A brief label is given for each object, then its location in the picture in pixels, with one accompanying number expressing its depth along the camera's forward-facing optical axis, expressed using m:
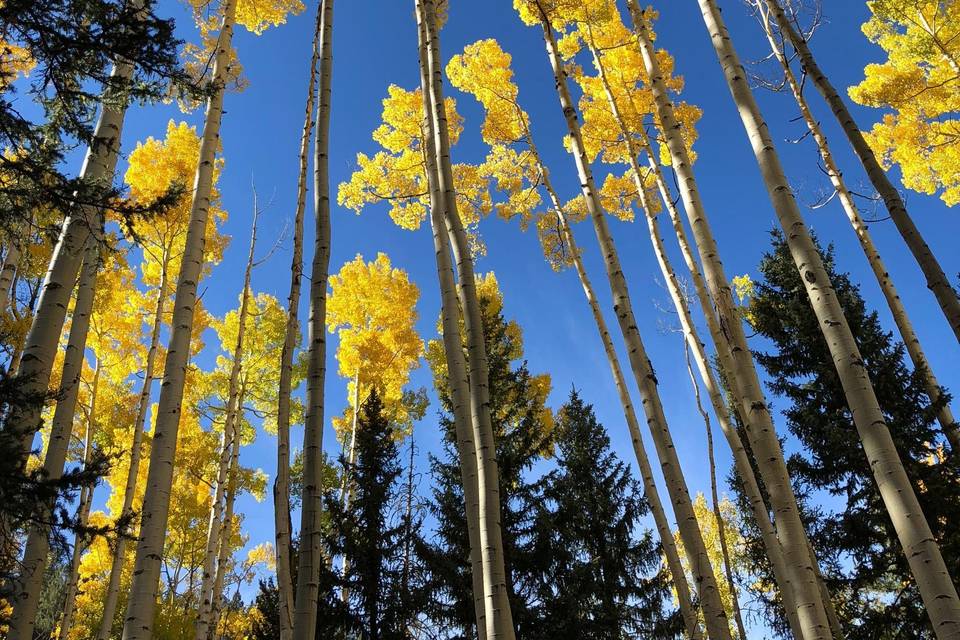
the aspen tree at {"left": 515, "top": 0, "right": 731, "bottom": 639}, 3.88
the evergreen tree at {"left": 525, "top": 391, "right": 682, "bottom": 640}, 9.09
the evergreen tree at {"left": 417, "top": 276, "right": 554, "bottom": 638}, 8.97
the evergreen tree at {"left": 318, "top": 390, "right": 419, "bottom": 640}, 8.79
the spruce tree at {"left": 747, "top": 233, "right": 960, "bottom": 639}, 8.05
